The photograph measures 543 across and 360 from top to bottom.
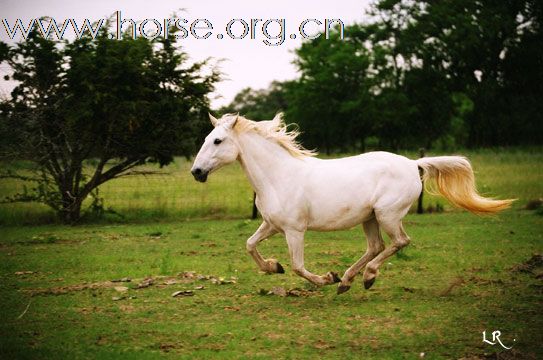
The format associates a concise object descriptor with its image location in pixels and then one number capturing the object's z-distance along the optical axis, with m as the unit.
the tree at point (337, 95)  55.59
